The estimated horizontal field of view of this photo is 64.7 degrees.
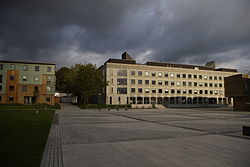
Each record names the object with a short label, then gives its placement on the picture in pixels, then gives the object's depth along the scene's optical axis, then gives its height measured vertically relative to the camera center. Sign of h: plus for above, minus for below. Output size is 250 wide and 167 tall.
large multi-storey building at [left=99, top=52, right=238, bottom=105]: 72.06 +5.66
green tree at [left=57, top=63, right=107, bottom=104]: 54.19 +4.84
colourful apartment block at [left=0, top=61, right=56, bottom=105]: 58.97 +4.83
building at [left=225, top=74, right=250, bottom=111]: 42.50 +1.42
